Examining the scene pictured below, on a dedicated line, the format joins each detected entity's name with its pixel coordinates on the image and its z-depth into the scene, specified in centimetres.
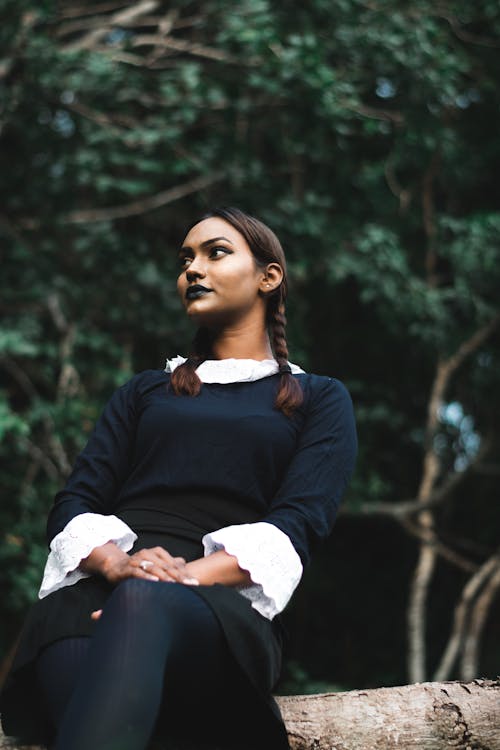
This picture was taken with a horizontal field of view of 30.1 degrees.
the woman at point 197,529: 142
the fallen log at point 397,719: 179
